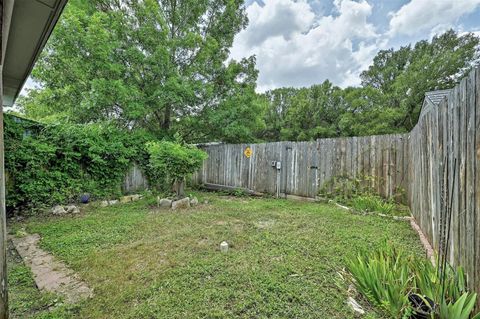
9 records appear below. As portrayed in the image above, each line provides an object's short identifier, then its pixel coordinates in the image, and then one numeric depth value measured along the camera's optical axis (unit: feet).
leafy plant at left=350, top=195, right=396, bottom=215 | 12.08
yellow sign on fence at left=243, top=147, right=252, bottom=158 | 21.05
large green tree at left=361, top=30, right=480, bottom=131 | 34.32
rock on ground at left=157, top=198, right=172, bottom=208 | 15.29
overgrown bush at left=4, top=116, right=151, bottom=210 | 12.81
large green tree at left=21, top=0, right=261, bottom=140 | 18.44
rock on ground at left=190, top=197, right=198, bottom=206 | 16.22
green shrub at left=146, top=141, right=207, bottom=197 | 15.75
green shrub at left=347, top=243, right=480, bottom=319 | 3.90
